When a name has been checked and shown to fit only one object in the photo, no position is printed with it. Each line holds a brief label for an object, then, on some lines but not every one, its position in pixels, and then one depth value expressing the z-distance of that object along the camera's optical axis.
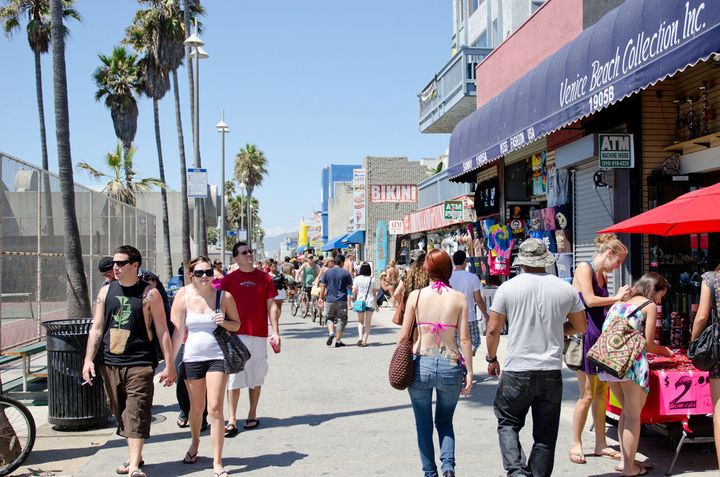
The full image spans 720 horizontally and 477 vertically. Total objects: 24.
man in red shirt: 7.22
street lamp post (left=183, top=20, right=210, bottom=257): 19.45
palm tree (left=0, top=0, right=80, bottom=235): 34.16
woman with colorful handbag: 5.34
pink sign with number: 5.78
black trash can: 7.33
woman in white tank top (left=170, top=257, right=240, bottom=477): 5.93
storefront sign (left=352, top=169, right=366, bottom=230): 39.41
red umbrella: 5.82
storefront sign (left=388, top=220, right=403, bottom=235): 28.60
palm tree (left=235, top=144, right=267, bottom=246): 77.06
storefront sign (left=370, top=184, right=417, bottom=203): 31.44
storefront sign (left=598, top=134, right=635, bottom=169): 10.50
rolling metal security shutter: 11.44
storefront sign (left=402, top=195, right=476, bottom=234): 19.03
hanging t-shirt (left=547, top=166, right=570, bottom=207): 13.15
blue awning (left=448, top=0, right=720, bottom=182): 7.48
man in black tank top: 5.62
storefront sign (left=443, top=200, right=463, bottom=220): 19.19
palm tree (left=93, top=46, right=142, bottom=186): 35.34
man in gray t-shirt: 4.64
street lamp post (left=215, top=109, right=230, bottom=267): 34.09
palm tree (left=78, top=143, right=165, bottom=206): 30.56
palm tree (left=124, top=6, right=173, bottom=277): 30.33
